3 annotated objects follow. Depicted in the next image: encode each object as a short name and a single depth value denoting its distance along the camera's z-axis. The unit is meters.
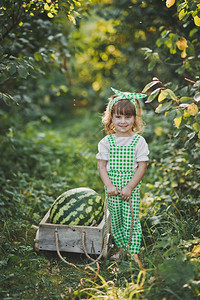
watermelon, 2.95
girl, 2.83
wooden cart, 2.84
